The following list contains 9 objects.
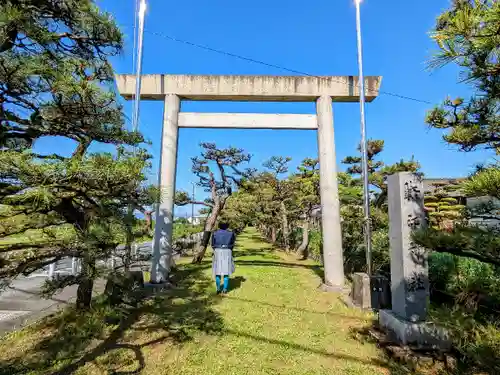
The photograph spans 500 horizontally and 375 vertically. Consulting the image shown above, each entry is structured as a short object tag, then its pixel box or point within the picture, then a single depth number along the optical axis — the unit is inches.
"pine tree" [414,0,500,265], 59.4
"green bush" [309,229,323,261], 448.2
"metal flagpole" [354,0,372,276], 206.5
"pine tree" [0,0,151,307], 83.0
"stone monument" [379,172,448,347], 130.3
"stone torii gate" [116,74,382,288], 251.0
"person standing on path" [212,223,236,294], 232.8
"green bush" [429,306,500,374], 70.2
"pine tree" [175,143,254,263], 366.0
